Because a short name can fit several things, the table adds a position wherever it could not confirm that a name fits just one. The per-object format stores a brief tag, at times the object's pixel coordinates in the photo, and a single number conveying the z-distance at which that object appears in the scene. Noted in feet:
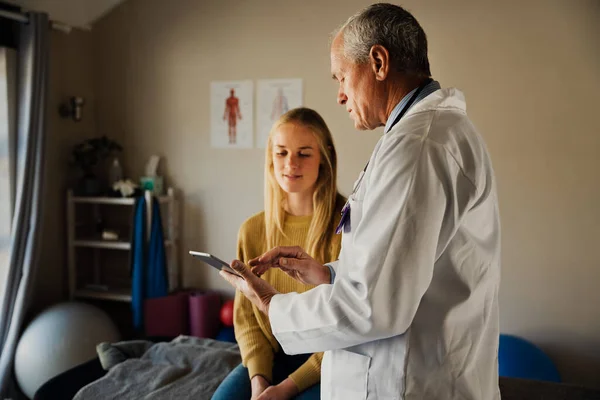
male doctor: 2.82
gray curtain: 9.19
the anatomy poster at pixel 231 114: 10.62
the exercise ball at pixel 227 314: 10.22
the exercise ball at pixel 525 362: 8.32
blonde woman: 5.51
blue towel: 10.25
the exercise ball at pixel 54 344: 8.89
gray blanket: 6.45
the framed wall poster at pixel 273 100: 10.26
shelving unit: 10.74
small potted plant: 10.84
